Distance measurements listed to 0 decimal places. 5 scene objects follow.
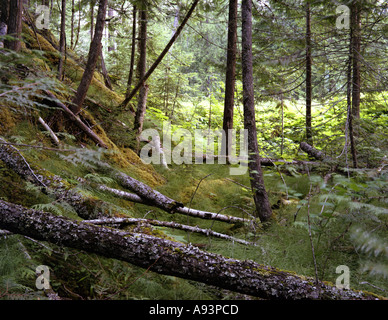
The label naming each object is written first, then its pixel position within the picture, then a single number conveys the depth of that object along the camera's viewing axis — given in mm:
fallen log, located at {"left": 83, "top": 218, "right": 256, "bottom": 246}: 3283
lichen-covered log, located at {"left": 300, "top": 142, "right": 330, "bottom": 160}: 8789
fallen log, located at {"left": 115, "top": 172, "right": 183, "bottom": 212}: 4910
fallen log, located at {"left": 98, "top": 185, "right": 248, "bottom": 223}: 5024
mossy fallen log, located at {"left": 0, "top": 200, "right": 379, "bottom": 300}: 2361
